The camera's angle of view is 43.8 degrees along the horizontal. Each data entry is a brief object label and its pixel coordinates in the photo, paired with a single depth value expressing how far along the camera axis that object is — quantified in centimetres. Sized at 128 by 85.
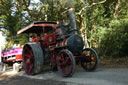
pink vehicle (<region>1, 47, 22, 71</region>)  858
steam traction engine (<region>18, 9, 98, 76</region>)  593
